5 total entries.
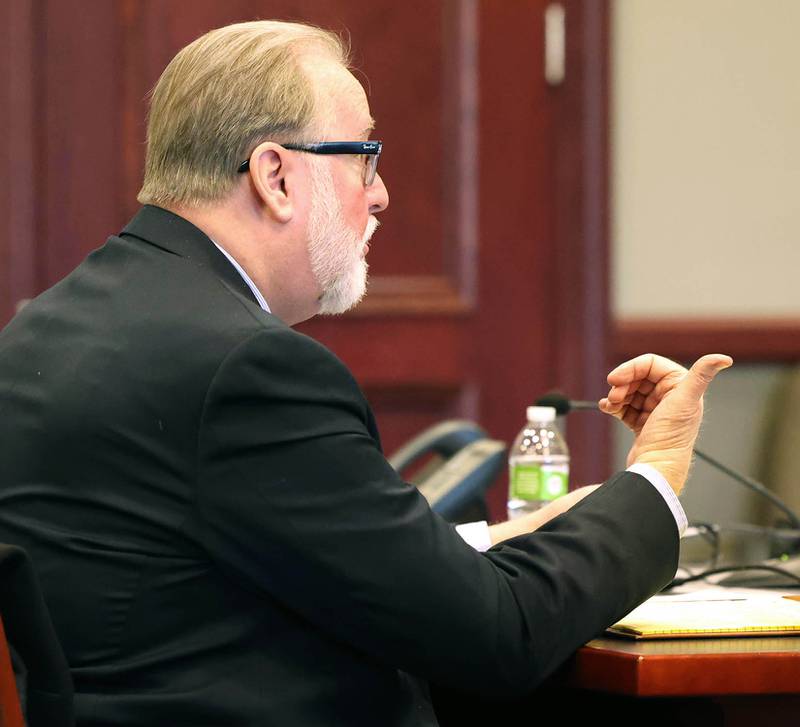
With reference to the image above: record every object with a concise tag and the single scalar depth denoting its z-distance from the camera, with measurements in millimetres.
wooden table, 5142
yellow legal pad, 5204
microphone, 5679
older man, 5101
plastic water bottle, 5798
